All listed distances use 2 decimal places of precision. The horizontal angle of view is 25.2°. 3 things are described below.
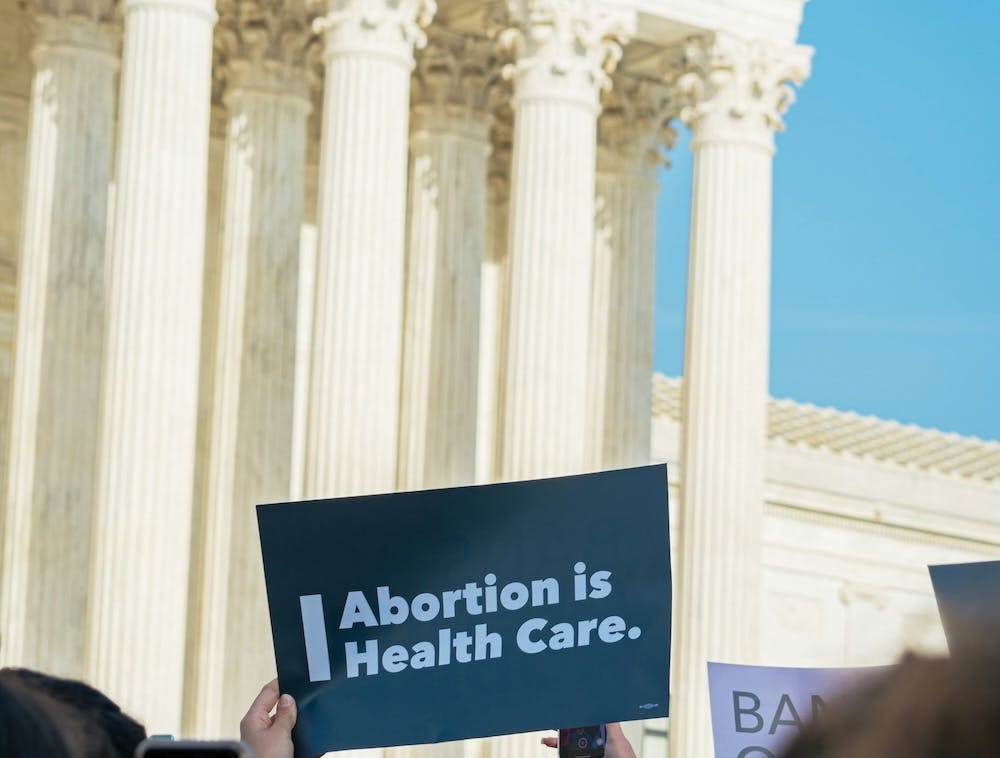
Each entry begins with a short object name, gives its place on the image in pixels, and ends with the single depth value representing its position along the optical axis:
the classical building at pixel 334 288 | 49.69
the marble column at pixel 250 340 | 57.03
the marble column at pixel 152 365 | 48.09
